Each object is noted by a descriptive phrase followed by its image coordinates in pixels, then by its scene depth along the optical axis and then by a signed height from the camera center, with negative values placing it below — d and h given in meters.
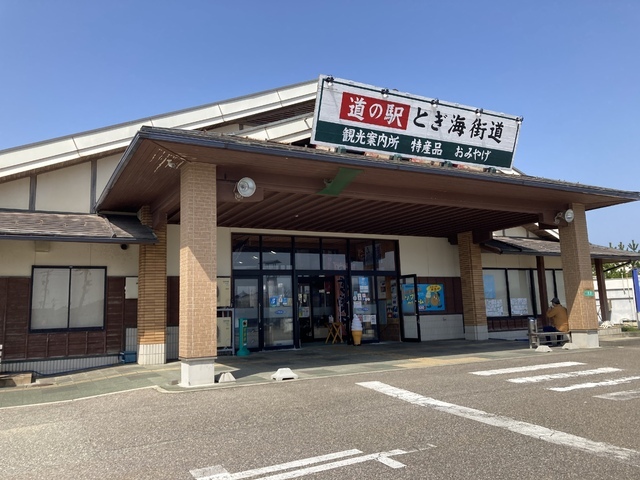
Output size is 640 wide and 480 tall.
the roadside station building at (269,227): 9.72 +2.46
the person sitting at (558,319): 14.77 -0.46
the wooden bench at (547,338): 13.88 -1.01
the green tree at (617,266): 23.82 +2.80
